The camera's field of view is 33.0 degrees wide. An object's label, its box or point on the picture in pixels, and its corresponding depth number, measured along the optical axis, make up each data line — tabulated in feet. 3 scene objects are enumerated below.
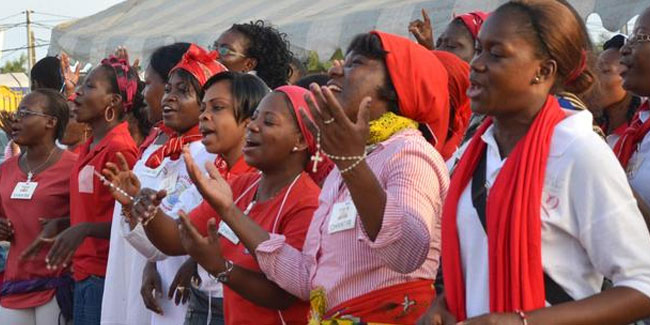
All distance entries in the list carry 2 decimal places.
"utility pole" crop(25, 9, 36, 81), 143.39
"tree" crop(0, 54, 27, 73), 212.39
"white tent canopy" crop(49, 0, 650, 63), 23.45
